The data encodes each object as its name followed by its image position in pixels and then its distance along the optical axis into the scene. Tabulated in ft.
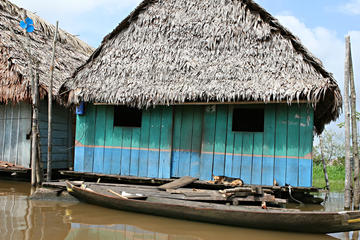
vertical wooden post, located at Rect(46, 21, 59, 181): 25.85
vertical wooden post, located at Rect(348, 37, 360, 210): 21.42
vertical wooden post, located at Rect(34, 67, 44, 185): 26.26
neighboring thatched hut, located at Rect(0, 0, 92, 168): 29.35
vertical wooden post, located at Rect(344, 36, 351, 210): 20.20
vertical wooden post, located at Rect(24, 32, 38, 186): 26.05
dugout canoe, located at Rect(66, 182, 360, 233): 15.85
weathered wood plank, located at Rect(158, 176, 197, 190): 21.90
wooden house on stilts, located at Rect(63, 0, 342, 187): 22.00
